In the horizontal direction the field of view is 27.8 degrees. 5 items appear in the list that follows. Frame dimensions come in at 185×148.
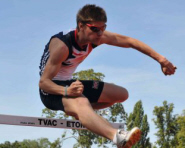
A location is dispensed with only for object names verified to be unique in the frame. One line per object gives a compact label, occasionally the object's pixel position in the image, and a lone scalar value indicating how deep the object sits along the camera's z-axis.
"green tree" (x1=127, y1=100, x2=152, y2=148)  59.16
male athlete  4.68
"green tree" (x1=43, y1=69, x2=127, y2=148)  37.84
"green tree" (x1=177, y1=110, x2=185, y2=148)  54.84
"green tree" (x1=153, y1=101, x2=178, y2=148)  57.81
